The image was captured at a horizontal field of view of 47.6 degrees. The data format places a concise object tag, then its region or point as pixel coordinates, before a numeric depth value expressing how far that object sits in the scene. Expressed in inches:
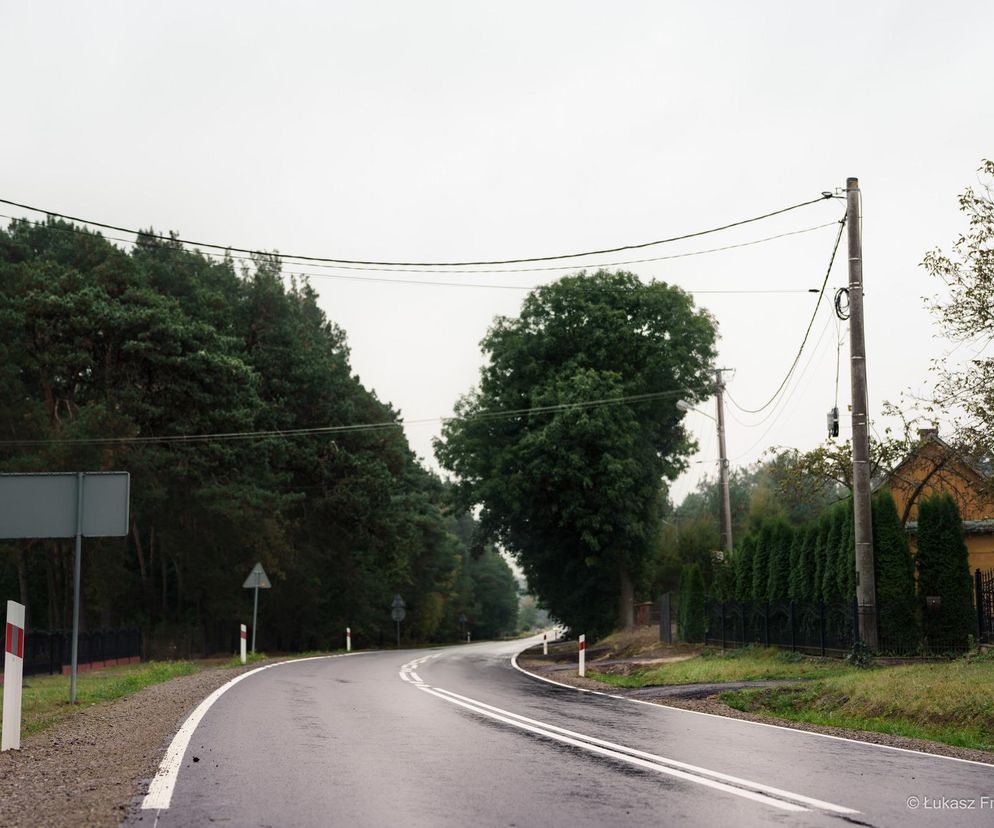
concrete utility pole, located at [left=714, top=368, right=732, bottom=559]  1560.0
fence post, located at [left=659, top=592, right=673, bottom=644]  1399.1
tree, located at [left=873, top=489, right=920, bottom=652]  879.7
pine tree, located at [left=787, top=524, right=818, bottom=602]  1091.9
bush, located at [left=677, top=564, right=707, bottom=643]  1314.0
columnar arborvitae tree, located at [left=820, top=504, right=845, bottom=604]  1025.5
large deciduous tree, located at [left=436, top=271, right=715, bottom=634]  1611.7
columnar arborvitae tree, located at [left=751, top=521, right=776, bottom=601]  1196.5
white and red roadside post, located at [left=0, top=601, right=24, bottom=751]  419.2
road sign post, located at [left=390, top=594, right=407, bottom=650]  2396.7
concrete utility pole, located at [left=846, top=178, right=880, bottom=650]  861.2
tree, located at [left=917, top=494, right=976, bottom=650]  890.1
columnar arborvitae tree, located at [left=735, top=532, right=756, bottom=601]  1240.2
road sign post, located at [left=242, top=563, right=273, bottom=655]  1286.9
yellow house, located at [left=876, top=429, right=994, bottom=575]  1144.8
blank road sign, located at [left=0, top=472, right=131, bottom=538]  585.3
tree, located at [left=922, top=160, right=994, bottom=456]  828.0
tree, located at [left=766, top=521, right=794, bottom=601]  1157.7
